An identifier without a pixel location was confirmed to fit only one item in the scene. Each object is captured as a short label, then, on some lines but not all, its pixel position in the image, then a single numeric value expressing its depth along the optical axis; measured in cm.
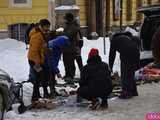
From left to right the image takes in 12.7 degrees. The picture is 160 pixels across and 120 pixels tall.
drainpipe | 2053
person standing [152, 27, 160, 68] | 1224
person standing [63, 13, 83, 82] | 1828
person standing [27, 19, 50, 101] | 1410
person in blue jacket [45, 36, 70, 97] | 1473
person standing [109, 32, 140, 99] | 1459
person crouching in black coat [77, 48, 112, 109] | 1316
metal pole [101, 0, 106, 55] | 3302
